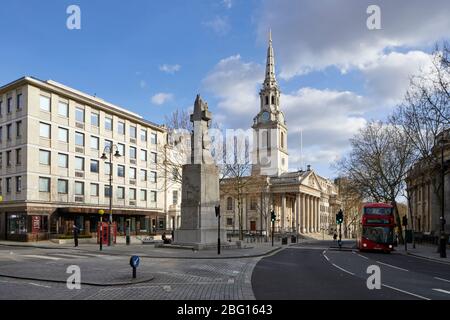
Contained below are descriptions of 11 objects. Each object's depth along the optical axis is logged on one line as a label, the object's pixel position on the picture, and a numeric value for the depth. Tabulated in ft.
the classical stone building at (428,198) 128.99
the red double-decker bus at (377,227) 111.24
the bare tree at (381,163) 154.20
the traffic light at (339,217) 135.03
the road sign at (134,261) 47.32
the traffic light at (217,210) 88.11
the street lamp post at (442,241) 100.31
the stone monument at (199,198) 97.76
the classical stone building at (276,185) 315.58
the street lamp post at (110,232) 112.45
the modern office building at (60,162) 149.79
